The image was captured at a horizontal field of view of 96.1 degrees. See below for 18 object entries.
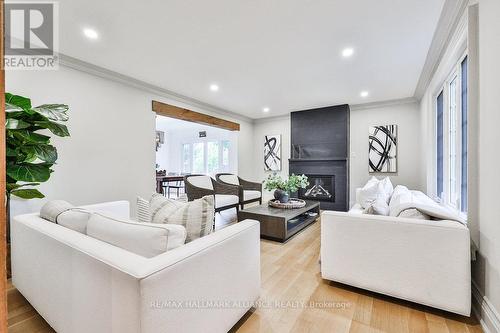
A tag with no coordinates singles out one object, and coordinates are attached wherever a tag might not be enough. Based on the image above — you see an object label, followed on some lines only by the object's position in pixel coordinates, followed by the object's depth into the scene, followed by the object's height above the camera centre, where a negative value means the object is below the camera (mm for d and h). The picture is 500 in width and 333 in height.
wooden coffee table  2885 -713
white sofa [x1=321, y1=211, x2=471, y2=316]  1429 -646
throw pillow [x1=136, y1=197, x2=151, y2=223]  1548 -310
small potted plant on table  3482 -308
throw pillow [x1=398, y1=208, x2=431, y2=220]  1639 -360
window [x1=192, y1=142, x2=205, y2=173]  8688 +362
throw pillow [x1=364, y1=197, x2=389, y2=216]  1828 -360
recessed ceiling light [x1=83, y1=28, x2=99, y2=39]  2291 +1390
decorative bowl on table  3338 -578
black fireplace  5116 -541
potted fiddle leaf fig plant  1590 +176
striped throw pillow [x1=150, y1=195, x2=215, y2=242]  1280 -289
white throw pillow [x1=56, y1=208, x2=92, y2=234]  1308 -319
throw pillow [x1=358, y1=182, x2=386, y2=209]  2780 -343
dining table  5412 -332
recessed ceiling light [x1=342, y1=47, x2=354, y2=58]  2686 +1396
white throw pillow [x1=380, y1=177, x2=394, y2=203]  2784 -299
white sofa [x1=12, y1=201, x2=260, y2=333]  842 -530
